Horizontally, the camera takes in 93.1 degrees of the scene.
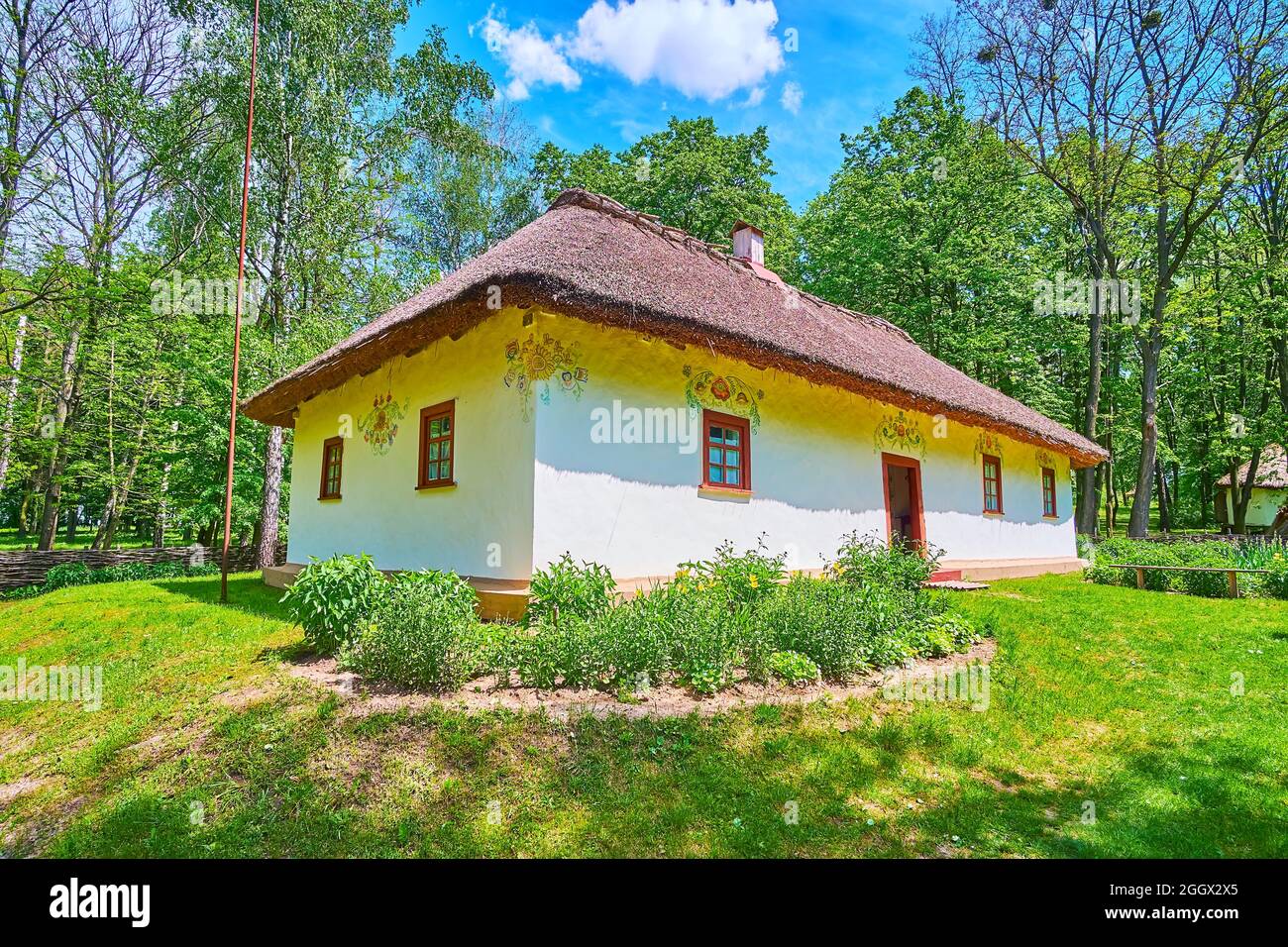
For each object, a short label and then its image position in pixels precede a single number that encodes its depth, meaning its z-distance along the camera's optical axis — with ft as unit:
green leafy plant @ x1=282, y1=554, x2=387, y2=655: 16.33
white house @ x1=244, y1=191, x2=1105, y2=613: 19.97
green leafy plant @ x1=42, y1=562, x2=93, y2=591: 39.45
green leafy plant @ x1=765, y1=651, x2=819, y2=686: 14.96
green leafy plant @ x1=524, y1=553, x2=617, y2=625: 17.13
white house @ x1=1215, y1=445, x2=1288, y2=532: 86.12
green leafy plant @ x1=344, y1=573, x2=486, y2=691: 14.05
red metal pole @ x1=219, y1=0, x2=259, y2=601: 25.96
